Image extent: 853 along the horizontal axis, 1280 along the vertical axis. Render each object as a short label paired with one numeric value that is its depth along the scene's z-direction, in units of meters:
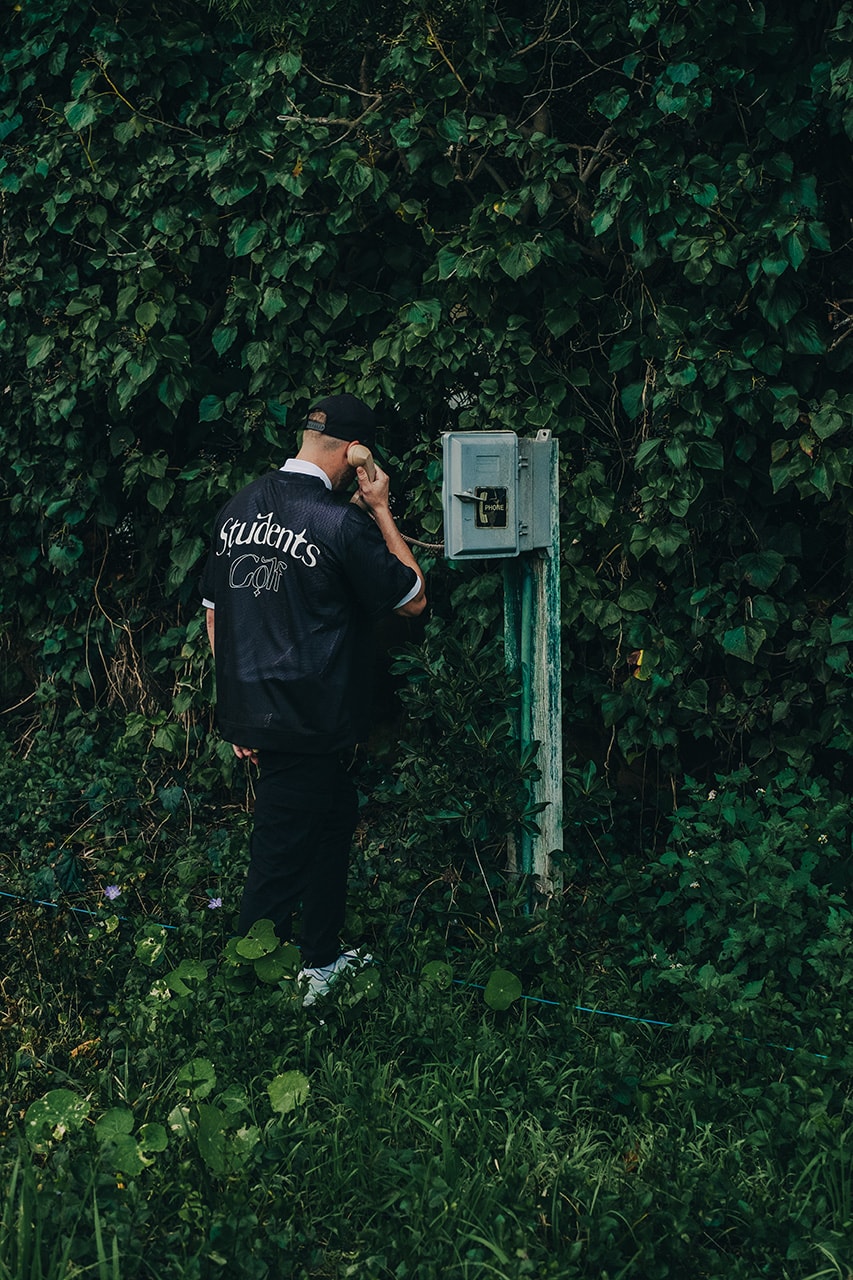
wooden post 3.95
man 3.48
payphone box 3.65
